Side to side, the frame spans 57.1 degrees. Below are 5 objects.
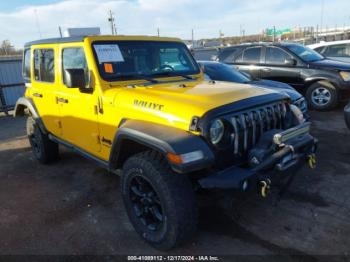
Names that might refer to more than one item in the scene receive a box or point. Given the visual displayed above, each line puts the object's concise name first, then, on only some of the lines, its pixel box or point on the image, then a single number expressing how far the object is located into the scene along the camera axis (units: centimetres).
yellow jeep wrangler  260
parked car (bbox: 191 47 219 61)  2075
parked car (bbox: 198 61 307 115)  675
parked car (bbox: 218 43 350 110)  779
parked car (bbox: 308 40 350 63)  1059
